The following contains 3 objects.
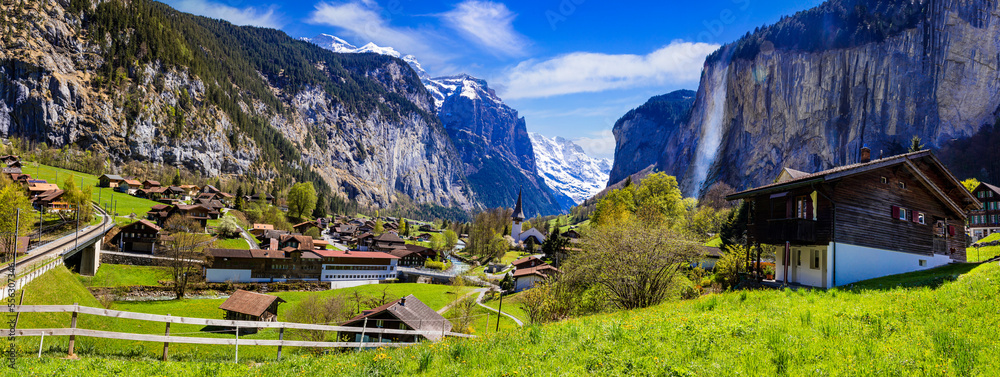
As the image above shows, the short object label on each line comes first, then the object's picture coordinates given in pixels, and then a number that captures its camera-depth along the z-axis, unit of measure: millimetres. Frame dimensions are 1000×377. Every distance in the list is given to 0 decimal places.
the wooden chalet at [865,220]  21375
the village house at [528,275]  59891
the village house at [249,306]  41578
